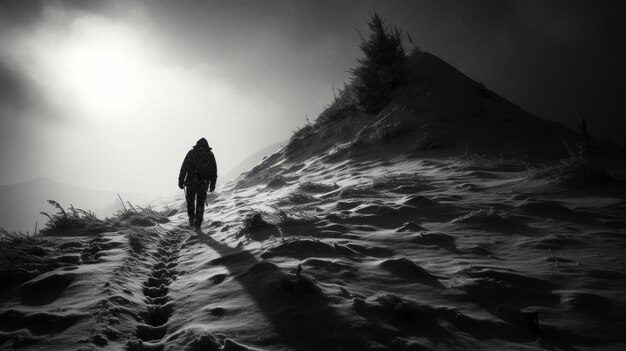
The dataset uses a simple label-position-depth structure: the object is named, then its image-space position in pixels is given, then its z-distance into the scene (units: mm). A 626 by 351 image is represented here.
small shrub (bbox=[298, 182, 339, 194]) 8238
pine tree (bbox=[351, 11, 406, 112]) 15297
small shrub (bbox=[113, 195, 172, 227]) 7275
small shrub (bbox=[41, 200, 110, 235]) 5989
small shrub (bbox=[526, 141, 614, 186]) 5637
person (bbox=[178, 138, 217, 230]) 7348
